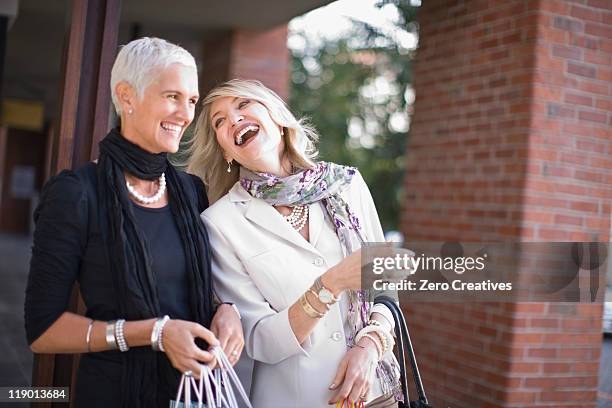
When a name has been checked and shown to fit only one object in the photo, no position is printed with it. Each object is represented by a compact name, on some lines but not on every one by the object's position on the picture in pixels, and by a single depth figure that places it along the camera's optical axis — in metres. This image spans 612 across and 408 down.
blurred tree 12.06
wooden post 3.00
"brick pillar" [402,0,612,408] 4.21
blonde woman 2.26
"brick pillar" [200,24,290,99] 7.54
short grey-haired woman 1.90
